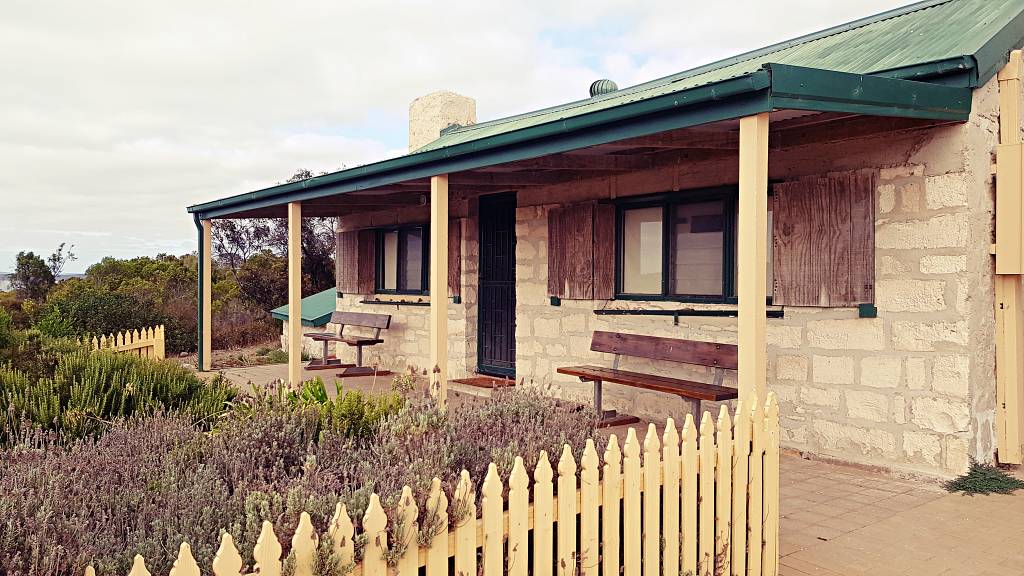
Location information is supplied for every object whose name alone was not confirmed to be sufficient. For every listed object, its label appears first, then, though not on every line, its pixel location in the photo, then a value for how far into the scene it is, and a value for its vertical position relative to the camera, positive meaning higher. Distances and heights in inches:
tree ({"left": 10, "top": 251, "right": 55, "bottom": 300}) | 853.2 +17.4
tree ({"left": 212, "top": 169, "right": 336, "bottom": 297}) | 796.0 +49.9
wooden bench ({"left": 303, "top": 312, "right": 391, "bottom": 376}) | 436.5 -30.1
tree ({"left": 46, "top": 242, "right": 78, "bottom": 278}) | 895.1 +35.4
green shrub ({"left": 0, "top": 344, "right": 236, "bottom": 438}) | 192.9 -31.3
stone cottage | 183.5 +19.8
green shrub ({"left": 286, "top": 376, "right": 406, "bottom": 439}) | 153.5 -27.2
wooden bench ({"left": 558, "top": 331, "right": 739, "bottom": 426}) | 239.8 -25.6
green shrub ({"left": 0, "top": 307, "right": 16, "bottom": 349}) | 269.0 -16.8
